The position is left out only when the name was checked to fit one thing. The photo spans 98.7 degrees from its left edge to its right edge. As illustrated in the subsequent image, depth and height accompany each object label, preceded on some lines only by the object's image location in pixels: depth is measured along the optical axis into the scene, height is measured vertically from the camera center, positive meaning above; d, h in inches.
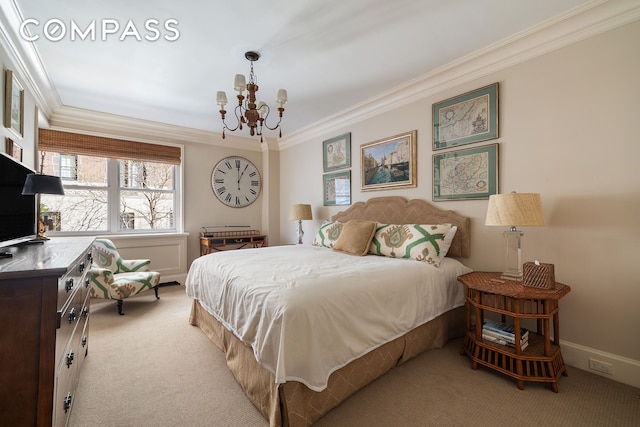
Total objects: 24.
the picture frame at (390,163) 123.3 +24.3
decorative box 73.0 -17.1
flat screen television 61.8 +1.8
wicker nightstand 70.4 -33.5
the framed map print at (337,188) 154.6 +14.4
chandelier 91.1 +38.2
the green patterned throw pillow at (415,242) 96.5 -10.8
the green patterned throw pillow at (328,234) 131.3 -10.6
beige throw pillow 112.0 -10.5
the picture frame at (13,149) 85.0 +21.0
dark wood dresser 41.0 -19.9
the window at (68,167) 151.3 +25.3
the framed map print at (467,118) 98.5 +36.2
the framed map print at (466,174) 98.4 +15.0
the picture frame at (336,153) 154.3 +35.2
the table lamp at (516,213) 75.3 -0.1
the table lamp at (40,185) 74.8 +7.9
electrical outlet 74.9 -42.5
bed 55.7 -25.8
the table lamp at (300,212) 166.2 +0.5
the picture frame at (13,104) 83.8 +35.4
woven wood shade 142.6 +37.4
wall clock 192.4 +22.7
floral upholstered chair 118.9 -29.9
